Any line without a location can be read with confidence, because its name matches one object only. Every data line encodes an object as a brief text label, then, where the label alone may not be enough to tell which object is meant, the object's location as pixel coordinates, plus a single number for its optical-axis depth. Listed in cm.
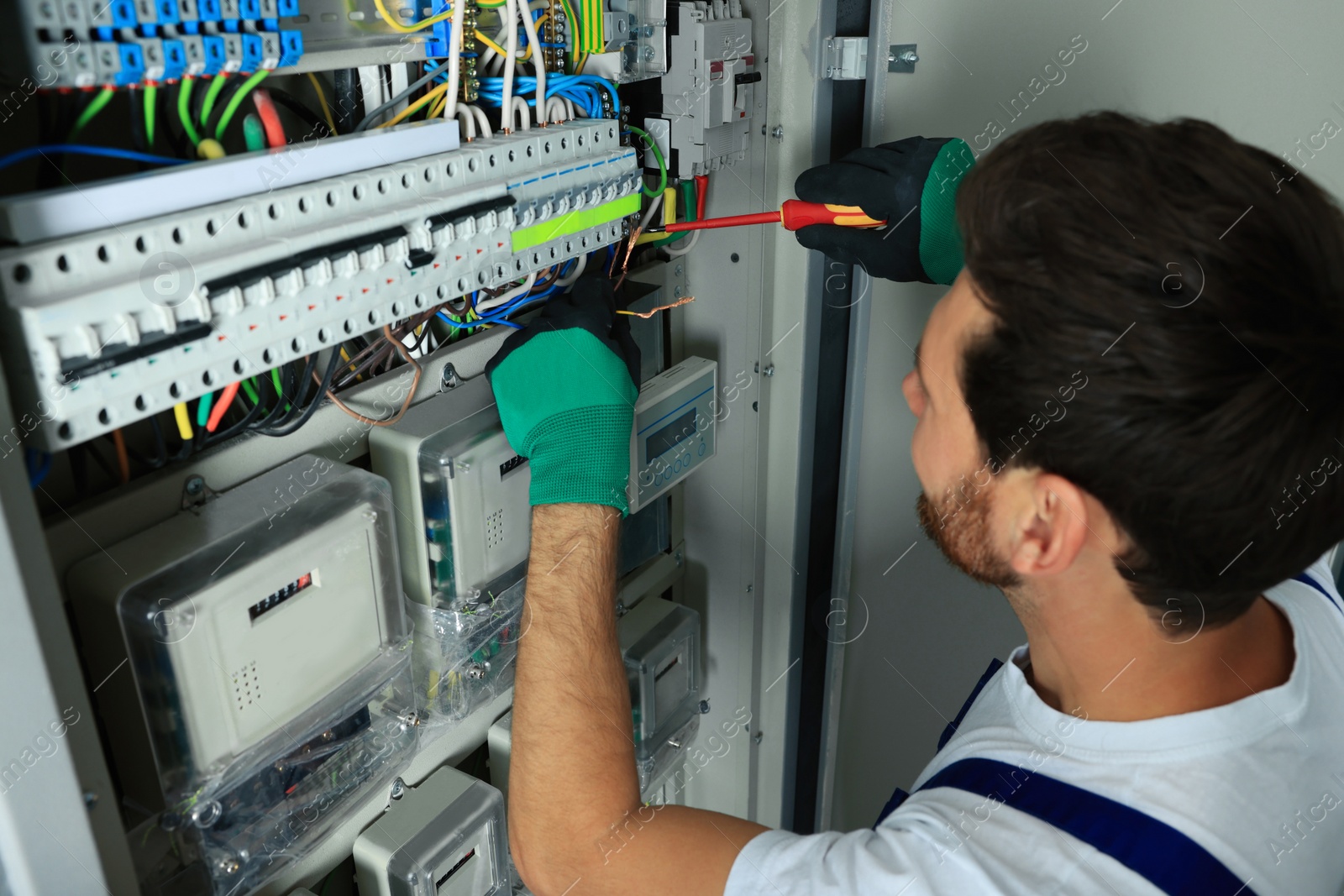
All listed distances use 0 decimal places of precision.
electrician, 77
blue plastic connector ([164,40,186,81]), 70
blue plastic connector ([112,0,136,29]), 66
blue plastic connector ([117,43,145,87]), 67
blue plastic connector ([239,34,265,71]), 75
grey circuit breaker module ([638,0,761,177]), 125
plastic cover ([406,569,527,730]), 119
